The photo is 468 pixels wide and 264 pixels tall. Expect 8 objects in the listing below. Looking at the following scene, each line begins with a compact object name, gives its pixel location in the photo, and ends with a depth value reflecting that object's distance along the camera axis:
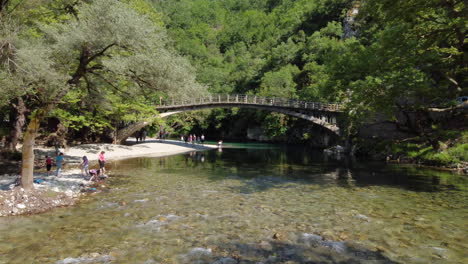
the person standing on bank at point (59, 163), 18.27
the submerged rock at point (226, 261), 7.94
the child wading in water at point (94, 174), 17.97
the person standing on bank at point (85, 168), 19.51
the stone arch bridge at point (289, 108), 48.19
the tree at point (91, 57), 12.73
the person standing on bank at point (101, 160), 19.22
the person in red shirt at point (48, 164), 19.39
